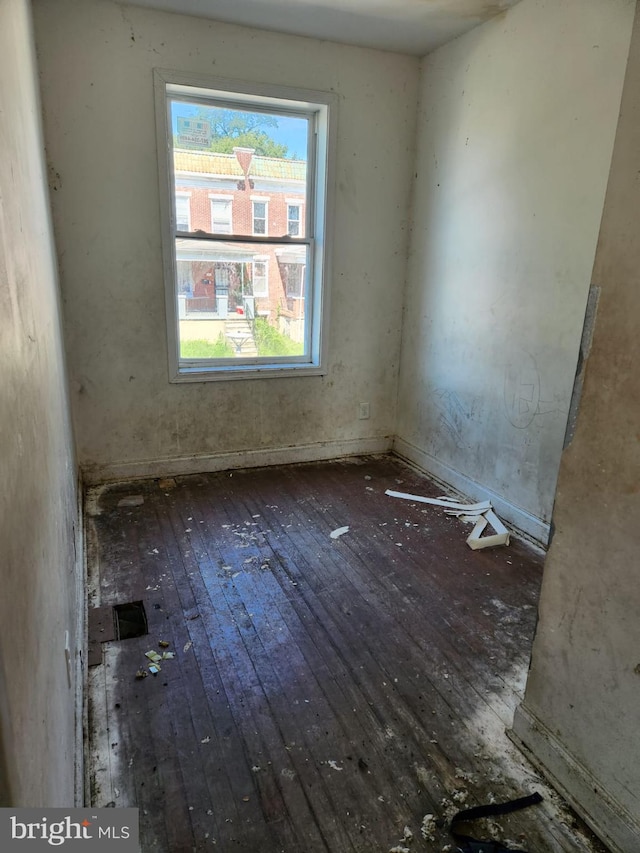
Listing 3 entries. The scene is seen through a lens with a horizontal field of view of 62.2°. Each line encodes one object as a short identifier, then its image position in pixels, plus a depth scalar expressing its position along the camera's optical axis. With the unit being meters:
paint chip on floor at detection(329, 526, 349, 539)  3.01
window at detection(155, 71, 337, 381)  3.35
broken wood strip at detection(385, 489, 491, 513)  3.33
